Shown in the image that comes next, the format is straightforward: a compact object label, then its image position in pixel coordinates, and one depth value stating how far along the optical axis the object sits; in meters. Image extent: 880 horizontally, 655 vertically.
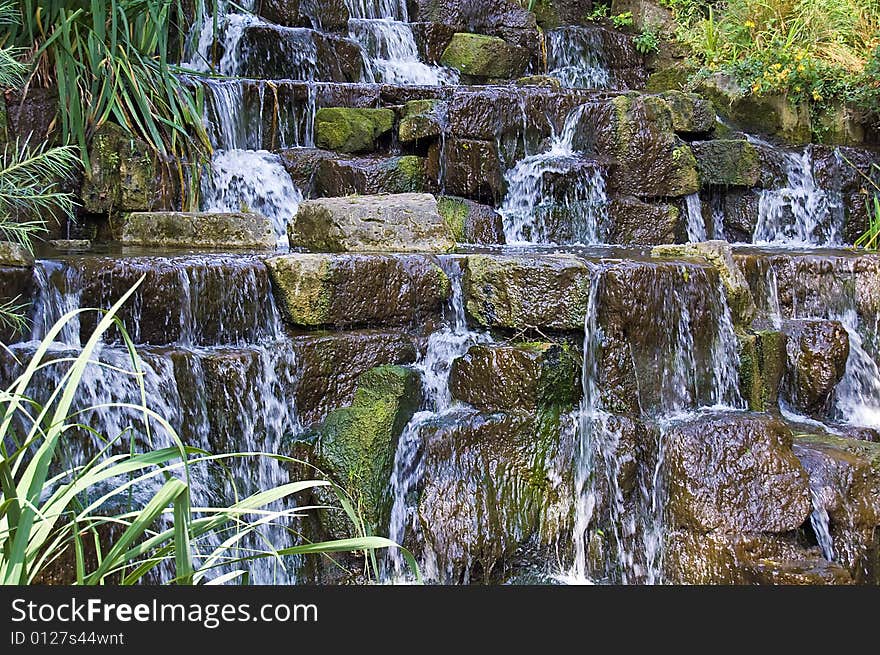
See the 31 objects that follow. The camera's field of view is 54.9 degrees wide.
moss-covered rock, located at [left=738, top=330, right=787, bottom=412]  4.40
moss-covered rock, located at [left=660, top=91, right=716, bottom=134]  6.95
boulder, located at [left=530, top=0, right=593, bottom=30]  9.82
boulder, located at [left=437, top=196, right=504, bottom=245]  5.92
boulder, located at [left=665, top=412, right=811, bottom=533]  3.62
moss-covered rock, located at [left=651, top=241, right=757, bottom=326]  4.51
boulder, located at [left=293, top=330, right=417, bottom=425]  3.89
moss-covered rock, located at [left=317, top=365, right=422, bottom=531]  3.68
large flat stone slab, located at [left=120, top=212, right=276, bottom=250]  5.07
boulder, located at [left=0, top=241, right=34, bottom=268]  3.55
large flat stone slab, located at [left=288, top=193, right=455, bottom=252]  4.75
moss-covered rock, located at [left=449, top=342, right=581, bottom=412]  3.99
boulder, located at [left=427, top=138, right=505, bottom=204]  6.15
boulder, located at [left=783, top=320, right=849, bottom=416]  4.57
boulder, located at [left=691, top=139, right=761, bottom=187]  6.69
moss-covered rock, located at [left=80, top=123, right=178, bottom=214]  5.43
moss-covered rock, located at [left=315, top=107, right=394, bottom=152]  6.35
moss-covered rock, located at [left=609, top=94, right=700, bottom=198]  6.47
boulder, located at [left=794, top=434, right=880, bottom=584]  3.66
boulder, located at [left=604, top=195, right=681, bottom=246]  6.30
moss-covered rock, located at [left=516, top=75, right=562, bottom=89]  7.68
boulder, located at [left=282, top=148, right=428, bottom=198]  5.98
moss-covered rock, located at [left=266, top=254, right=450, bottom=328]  3.95
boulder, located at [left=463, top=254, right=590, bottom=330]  4.08
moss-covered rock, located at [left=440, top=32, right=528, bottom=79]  8.33
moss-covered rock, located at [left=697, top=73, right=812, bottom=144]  7.43
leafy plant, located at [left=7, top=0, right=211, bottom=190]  5.26
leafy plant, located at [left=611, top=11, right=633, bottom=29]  9.70
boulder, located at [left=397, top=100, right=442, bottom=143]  6.25
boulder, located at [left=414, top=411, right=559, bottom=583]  3.71
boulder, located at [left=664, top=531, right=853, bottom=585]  3.41
